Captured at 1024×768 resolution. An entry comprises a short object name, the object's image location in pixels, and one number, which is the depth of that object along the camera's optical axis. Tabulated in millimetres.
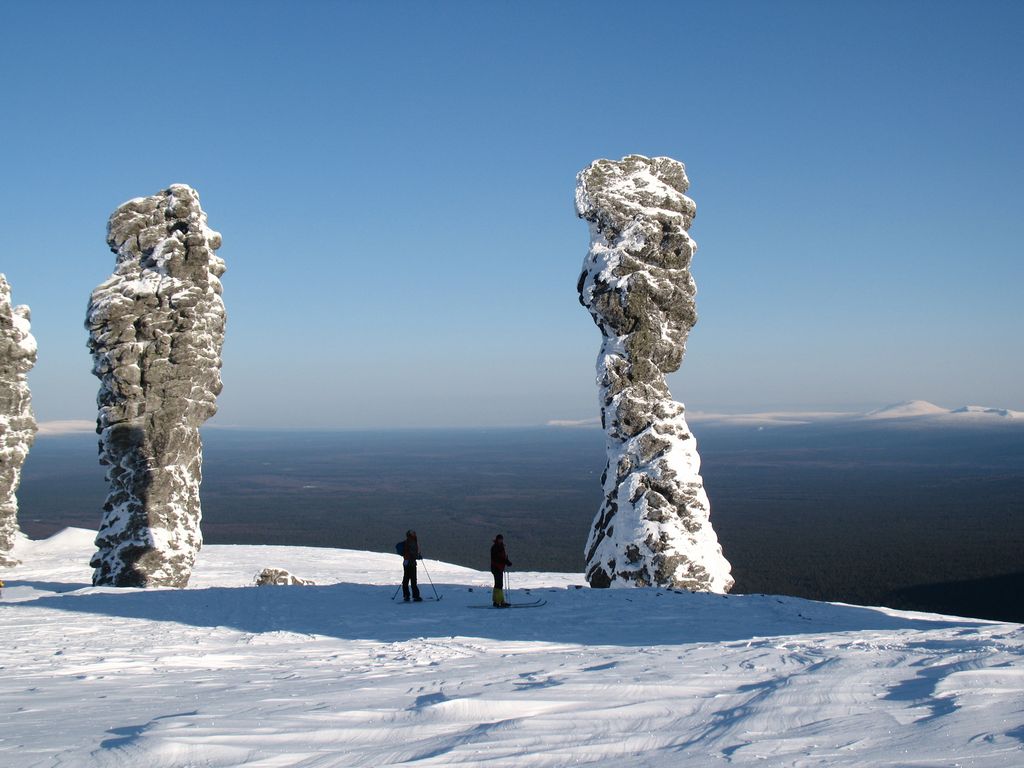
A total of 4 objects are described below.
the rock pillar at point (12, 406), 29641
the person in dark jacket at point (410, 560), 15062
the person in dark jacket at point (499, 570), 14211
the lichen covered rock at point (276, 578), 21766
